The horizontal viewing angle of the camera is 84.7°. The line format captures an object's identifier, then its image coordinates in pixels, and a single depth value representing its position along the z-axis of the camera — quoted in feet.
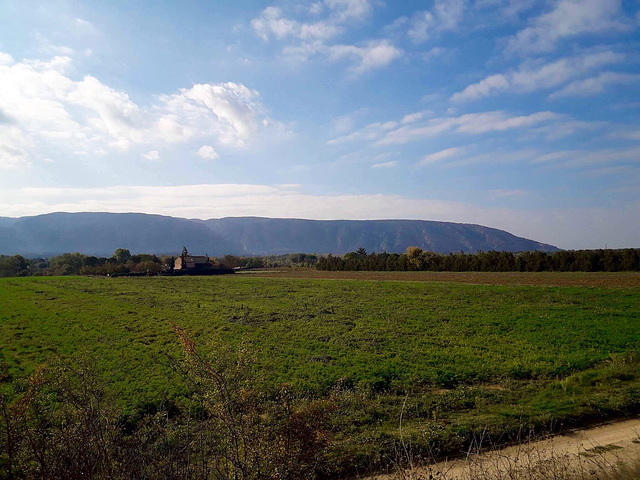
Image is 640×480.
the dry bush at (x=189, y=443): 15.87
